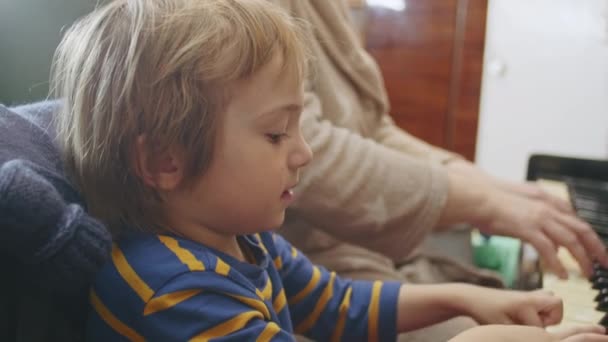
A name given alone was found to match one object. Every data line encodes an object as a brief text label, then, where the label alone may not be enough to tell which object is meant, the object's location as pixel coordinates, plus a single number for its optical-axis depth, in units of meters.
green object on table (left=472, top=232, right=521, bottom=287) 1.27
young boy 0.47
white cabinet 2.60
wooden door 2.79
